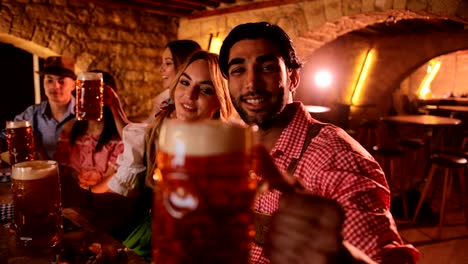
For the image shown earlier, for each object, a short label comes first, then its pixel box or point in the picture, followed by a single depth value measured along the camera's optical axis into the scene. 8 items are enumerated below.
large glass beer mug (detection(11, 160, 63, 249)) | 1.23
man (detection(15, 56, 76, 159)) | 3.40
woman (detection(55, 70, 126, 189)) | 3.09
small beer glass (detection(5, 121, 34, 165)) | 2.13
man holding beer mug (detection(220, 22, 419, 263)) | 0.70
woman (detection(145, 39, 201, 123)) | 3.28
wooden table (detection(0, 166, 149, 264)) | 1.19
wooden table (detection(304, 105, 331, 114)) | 6.96
